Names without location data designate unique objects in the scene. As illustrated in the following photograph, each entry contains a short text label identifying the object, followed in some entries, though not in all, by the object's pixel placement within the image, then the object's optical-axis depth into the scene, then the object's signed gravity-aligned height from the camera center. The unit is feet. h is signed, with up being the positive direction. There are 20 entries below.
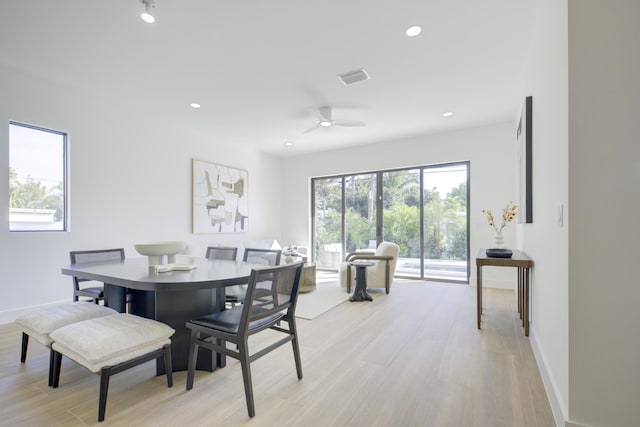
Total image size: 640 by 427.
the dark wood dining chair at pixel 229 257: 8.91 -1.59
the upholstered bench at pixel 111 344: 5.22 -2.41
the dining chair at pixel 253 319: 5.51 -2.20
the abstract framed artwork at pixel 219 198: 17.62 +1.05
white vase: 11.49 -0.98
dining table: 6.30 -1.99
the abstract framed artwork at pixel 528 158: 8.76 +1.71
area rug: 12.06 -4.05
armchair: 15.53 -2.94
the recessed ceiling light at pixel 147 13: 7.22 +5.19
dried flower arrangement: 11.16 -0.06
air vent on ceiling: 10.73 +5.19
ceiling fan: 13.80 +4.44
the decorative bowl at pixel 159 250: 7.52 -0.94
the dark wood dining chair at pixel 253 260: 8.95 -1.54
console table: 9.23 -1.87
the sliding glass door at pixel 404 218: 18.04 -0.20
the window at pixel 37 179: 10.99 +1.41
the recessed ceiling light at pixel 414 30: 8.34 +5.32
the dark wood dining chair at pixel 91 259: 9.09 -1.46
